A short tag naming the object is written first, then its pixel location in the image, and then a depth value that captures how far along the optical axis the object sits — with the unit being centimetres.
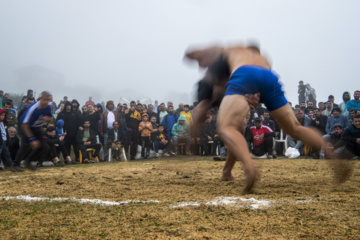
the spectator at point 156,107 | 1507
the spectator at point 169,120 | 1215
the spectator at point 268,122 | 1151
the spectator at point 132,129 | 1175
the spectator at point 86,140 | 1062
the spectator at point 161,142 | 1205
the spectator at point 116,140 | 1116
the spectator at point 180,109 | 1254
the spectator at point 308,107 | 1190
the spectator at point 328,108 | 1186
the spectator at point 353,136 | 807
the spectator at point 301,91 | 1498
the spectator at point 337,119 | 1020
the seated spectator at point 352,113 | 980
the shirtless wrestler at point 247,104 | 264
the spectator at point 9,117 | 948
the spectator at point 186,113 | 1150
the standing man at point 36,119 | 588
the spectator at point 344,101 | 1149
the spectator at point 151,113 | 1288
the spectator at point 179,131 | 1063
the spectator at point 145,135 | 1185
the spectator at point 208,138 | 1191
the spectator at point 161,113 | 1297
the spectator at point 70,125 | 1080
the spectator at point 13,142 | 914
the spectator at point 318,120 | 1082
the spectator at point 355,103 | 1045
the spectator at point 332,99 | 1231
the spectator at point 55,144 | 938
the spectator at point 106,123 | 1128
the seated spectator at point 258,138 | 946
